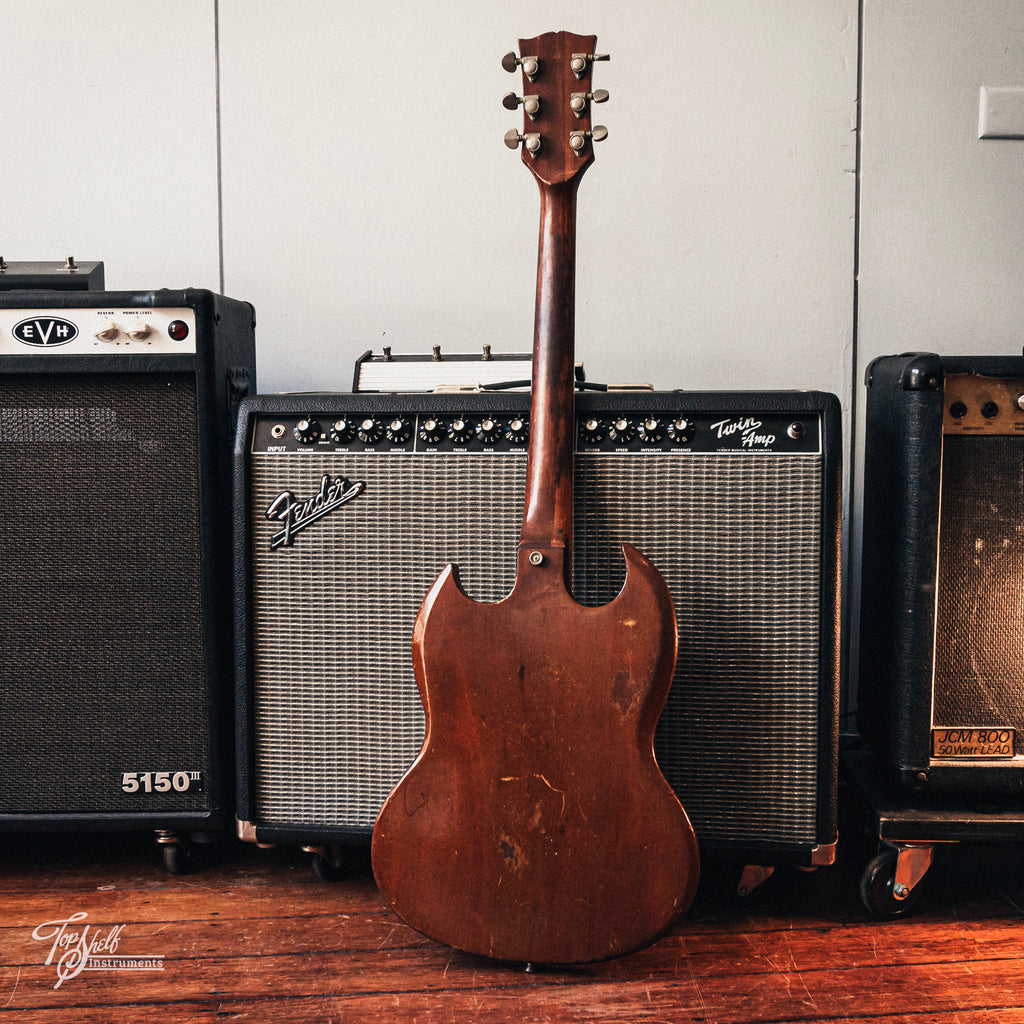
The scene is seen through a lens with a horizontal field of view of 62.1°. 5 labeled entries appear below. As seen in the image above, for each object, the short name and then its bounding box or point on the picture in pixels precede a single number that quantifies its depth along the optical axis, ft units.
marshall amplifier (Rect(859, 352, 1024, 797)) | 3.53
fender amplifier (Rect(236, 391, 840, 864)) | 3.60
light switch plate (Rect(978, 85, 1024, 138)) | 5.00
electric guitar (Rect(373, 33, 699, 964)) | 3.21
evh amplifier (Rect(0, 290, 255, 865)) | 3.83
